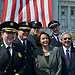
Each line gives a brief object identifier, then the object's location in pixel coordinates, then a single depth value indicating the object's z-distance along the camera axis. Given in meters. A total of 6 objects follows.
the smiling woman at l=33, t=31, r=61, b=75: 3.62
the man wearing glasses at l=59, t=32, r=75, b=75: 3.95
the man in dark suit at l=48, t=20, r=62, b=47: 5.59
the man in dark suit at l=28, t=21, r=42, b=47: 5.49
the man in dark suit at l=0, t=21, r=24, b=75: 3.37
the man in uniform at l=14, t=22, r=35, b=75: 3.71
